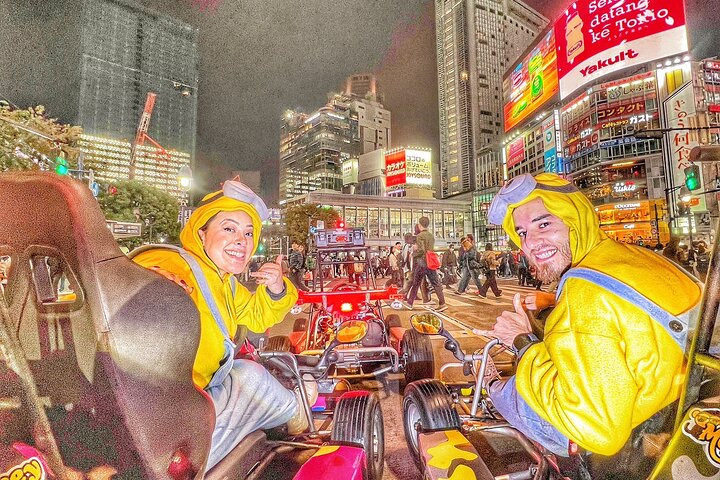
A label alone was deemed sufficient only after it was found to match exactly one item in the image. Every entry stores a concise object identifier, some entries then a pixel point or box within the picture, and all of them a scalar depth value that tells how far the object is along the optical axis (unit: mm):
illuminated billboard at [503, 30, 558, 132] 37062
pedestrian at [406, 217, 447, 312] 9461
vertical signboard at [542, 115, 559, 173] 44812
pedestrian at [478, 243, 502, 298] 12008
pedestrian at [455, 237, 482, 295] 11672
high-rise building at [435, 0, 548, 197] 101250
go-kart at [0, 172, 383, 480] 847
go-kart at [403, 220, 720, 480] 993
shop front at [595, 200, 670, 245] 39906
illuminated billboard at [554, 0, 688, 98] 24484
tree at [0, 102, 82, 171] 9789
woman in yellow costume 1549
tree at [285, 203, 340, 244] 50094
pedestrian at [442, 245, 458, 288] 13492
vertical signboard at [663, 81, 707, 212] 22844
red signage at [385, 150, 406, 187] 58219
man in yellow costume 1104
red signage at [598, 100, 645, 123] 43375
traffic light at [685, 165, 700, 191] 7051
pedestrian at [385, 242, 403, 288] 16562
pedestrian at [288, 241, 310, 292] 12195
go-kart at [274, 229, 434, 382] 3930
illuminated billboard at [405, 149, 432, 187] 57531
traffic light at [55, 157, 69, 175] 7656
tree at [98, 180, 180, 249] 23938
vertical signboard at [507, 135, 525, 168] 45969
